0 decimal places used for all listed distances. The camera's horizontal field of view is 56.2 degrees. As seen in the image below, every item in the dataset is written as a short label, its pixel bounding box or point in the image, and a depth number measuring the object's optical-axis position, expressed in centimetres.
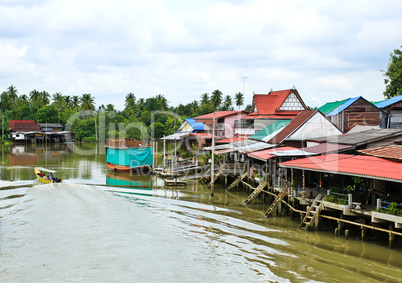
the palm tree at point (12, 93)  10550
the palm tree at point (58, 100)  10550
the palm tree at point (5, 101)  10112
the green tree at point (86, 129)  9044
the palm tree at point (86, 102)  9795
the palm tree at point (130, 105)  10265
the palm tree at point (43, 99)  10450
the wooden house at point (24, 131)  8650
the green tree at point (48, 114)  9569
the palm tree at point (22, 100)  10371
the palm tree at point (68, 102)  10525
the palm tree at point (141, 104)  10369
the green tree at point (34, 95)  10825
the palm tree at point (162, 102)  10039
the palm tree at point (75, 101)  10569
